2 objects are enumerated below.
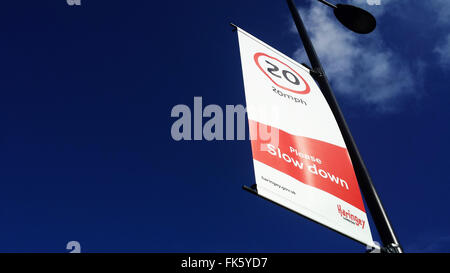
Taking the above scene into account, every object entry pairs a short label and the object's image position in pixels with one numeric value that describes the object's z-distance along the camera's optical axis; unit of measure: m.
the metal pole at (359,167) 4.12
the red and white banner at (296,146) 3.74
